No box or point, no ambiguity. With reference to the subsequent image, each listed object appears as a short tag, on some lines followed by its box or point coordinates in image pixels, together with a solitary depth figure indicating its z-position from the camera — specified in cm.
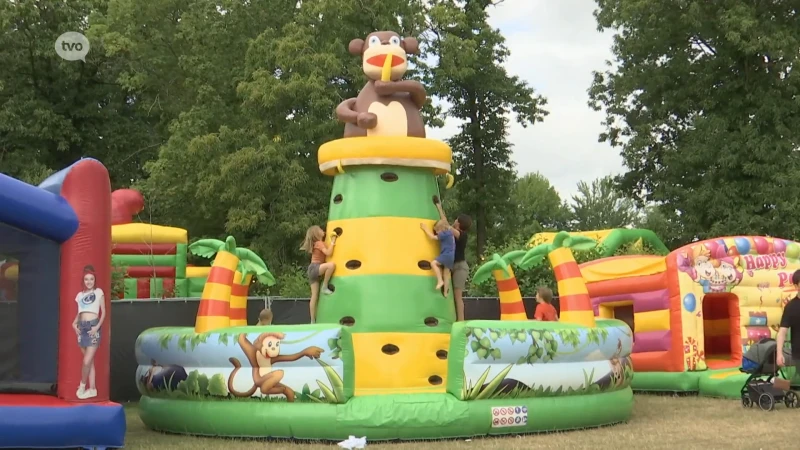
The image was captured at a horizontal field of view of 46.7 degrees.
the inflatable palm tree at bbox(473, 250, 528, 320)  1121
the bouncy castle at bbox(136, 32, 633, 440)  828
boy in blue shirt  938
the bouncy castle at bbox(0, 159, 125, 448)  739
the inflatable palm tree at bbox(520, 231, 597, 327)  976
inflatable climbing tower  899
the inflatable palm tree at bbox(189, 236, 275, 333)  928
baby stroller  1017
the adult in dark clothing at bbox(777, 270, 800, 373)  922
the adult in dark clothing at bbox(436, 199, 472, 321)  971
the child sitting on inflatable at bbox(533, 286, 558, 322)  1102
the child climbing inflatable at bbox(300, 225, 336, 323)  943
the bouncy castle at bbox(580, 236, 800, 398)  1267
